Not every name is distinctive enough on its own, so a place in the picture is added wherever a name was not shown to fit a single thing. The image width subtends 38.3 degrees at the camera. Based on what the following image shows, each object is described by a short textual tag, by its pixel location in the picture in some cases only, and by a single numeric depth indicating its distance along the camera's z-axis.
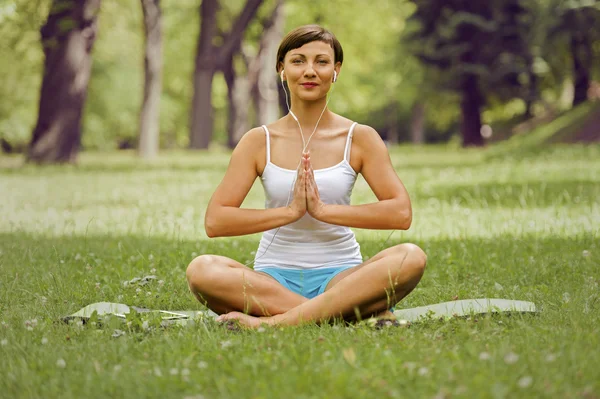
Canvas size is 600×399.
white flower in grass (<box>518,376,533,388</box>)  3.02
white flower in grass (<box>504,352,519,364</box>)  3.20
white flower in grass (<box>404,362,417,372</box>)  3.43
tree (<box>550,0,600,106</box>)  27.06
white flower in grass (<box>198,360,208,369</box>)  3.56
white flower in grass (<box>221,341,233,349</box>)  3.93
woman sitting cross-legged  4.61
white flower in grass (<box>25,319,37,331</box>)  4.49
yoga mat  4.78
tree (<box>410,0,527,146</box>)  30.25
